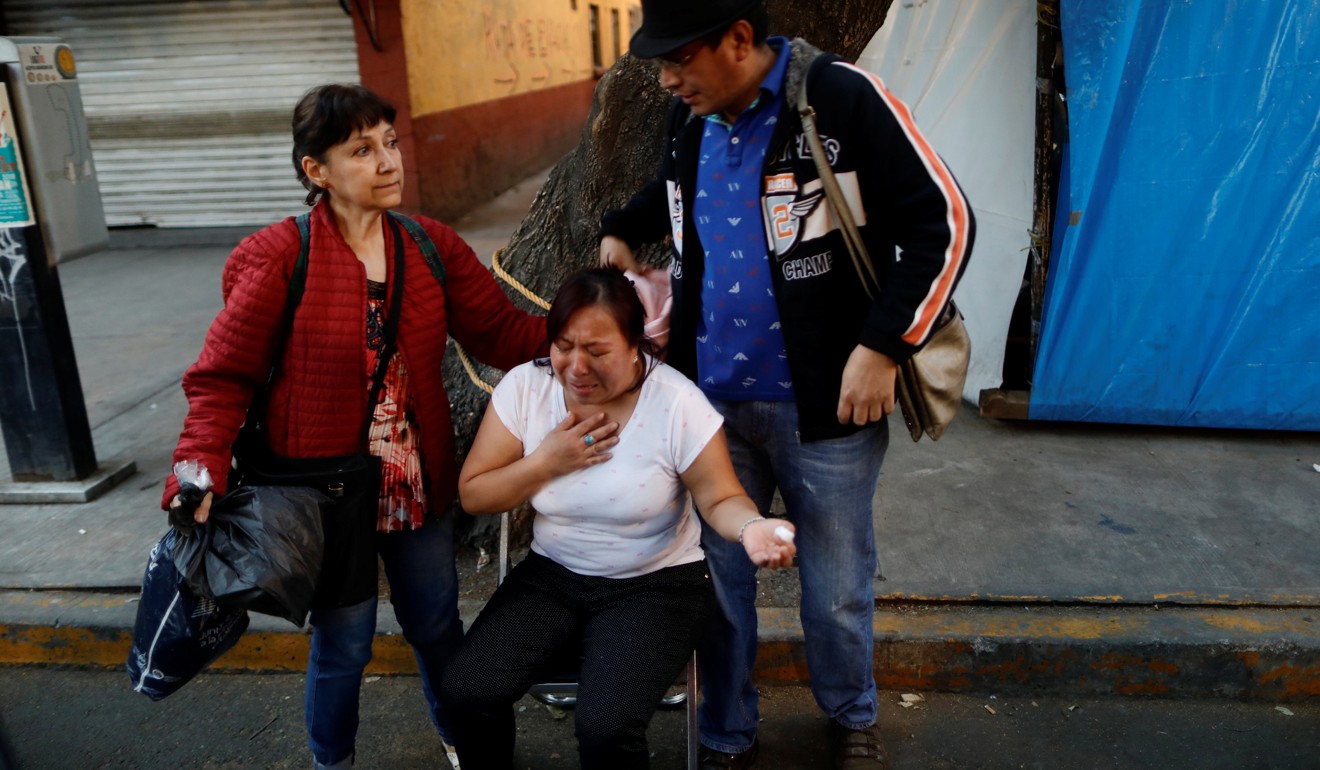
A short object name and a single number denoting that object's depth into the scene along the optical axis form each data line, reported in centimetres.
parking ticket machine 386
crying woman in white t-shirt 221
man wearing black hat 201
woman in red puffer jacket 217
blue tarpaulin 398
